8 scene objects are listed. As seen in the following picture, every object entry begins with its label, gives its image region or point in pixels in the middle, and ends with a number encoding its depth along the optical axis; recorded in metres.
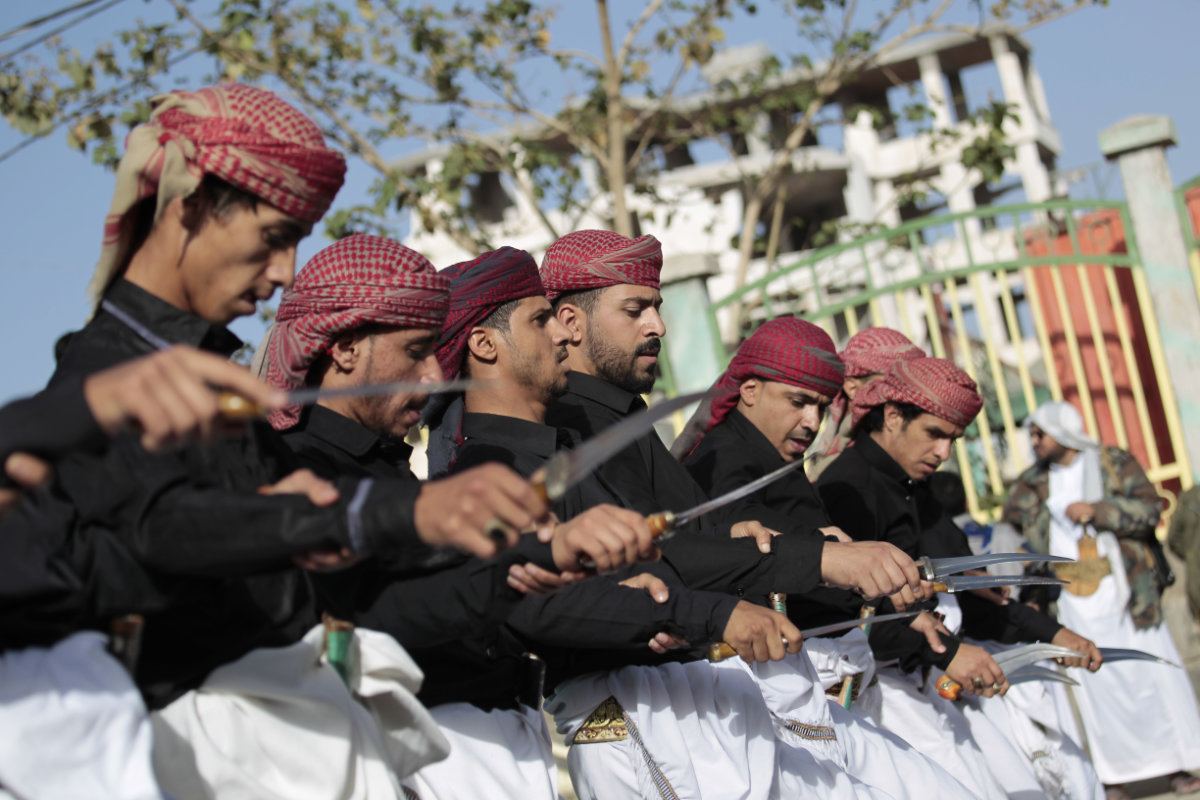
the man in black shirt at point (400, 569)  2.46
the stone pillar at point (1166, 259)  8.65
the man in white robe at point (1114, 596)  7.36
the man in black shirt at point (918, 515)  4.46
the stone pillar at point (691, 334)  8.36
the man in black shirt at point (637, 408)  3.32
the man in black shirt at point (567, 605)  2.94
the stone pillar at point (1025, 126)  31.94
